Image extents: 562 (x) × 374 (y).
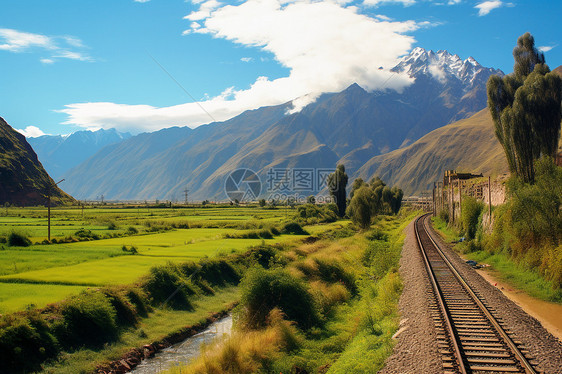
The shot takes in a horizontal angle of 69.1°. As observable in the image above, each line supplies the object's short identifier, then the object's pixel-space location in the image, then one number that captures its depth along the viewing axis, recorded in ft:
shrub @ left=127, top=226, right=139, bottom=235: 213.69
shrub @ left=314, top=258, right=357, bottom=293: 102.77
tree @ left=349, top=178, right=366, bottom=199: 335.57
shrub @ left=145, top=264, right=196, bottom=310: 89.51
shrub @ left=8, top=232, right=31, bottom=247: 138.62
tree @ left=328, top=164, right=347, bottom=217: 349.20
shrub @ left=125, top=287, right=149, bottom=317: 80.48
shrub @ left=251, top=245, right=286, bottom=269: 135.95
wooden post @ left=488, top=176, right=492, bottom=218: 121.60
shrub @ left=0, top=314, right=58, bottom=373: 54.13
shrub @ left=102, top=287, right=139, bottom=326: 74.43
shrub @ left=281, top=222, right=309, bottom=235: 232.32
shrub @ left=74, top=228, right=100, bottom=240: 176.56
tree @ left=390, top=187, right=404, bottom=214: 434.30
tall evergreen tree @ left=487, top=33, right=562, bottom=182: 104.27
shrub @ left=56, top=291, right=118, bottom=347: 64.03
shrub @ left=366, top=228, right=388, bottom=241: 193.67
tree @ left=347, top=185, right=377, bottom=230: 220.64
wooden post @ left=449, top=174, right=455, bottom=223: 192.27
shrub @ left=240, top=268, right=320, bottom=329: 73.00
